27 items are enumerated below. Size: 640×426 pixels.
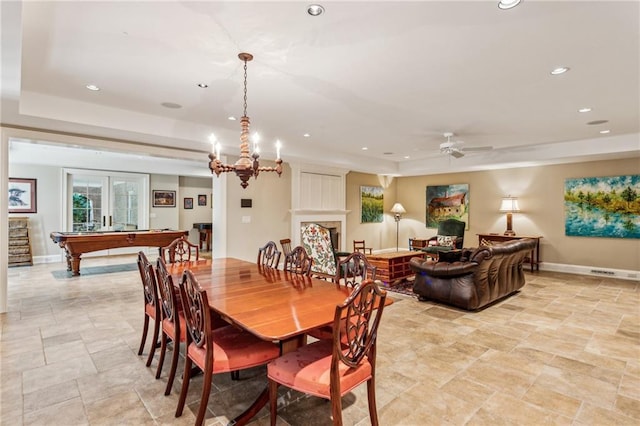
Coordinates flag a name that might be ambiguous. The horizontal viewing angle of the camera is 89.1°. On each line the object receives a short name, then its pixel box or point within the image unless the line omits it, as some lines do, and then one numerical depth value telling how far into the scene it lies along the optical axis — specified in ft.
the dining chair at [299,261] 10.38
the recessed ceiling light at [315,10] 6.75
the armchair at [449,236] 24.14
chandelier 9.49
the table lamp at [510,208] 23.72
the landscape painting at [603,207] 20.34
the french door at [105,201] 28.09
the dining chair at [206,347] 6.11
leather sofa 13.62
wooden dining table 5.70
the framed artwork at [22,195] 25.67
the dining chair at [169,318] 7.38
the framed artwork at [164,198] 32.14
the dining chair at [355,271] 8.11
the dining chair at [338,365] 5.41
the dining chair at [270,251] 12.38
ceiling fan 17.47
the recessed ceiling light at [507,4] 6.64
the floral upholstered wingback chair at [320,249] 16.74
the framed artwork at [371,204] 29.50
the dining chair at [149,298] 8.51
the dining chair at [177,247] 12.09
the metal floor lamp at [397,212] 30.27
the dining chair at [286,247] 19.73
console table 23.15
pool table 19.88
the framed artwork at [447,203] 27.76
